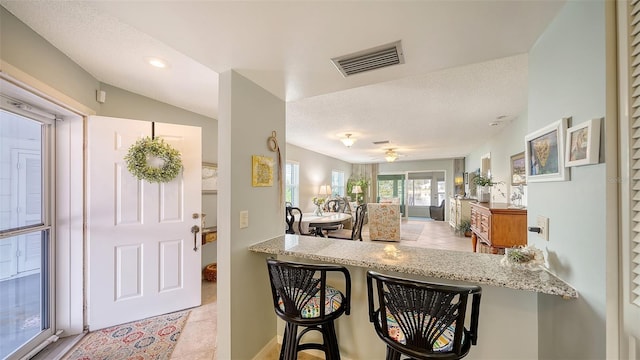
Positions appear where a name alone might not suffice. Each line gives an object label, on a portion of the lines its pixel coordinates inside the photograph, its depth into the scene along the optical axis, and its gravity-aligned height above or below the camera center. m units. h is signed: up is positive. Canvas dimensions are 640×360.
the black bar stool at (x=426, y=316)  0.97 -0.61
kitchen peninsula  1.15 -0.51
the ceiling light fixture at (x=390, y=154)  6.10 +0.68
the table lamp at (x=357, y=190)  9.02 -0.42
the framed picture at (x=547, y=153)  1.04 +0.13
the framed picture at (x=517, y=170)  3.26 +0.15
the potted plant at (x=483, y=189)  3.43 -0.14
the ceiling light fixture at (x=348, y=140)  4.60 +0.81
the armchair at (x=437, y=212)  8.71 -1.23
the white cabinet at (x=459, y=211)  5.48 -0.79
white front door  2.14 -0.50
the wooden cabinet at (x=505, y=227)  2.46 -0.51
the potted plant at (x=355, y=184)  9.69 -0.26
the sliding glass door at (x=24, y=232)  1.61 -0.39
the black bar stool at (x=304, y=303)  1.28 -0.74
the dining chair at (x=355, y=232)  3.98 -0.96
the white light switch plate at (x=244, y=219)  1.67 -0.29
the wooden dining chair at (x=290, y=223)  3.75 -0.71
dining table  4.04 -0.75
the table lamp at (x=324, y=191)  7.08 -0.35
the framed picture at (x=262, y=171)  1.80 +0.07
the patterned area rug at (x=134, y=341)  1.84 -1.40
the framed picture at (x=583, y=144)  0.84 +0.14
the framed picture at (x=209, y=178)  3.38 +0.02
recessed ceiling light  1.89 +0.98
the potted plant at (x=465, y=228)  5.49 -1.15
